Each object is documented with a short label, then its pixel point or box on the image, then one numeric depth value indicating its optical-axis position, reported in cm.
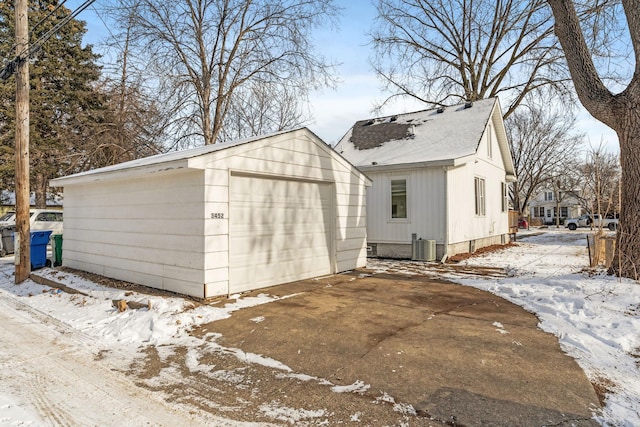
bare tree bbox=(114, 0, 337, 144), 1583
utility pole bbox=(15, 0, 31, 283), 834
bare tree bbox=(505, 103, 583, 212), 3372
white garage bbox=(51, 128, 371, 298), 616
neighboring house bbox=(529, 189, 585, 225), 4925
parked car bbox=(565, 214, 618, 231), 2692
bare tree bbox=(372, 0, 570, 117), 2103
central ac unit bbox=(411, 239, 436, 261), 1104
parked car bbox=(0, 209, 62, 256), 1388
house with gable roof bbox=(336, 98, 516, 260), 1139
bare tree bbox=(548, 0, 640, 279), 655
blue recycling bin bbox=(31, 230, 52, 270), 985
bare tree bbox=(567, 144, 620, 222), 784
